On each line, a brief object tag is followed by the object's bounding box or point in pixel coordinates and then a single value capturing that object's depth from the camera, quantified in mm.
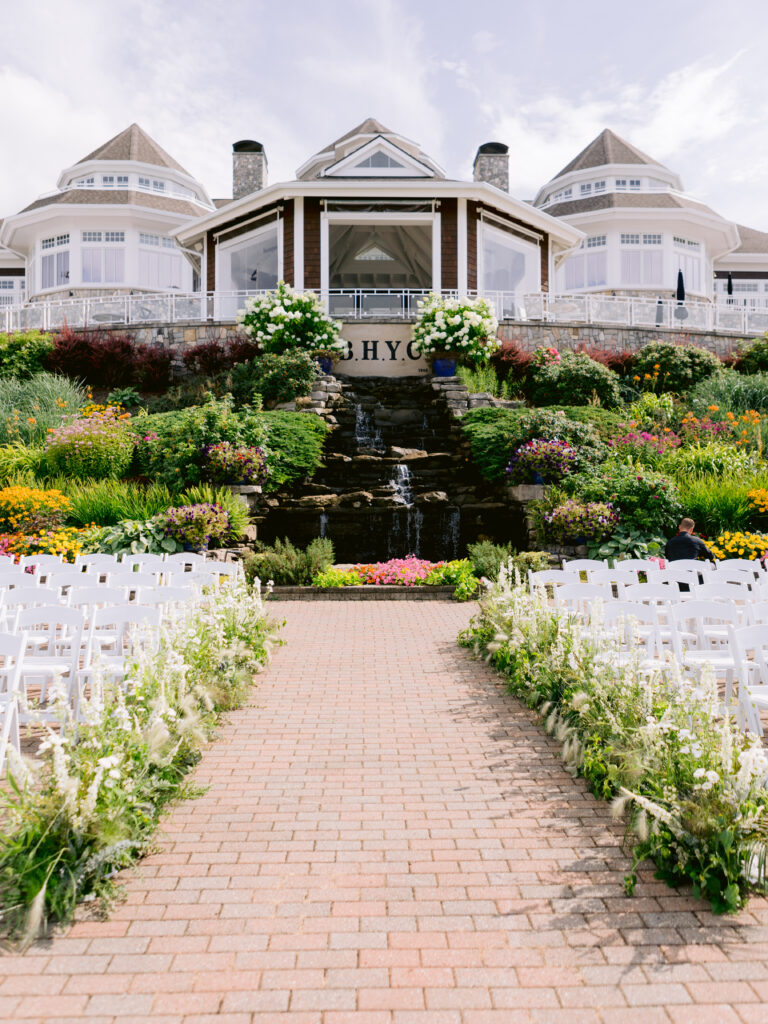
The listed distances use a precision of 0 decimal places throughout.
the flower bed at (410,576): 11921
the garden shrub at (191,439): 13852
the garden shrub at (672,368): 19797
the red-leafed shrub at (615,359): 20312
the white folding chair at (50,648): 5316
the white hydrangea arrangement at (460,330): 19328
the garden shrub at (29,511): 12875
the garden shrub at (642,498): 12594
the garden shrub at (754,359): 21312
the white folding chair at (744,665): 4137
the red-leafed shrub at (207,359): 20203
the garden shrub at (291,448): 14391
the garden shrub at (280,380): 17906
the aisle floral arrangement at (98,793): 3168
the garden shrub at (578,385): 18000
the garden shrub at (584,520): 12477
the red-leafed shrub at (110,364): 20234
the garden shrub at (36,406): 16453
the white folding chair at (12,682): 4184
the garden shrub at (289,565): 12125
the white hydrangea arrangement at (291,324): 19453
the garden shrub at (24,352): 20078
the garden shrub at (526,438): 14293
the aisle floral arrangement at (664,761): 3301
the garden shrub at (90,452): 14828
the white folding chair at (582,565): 8375
